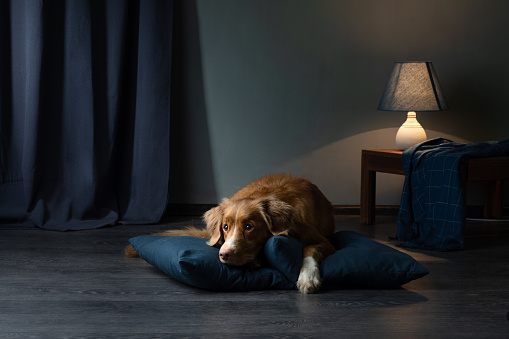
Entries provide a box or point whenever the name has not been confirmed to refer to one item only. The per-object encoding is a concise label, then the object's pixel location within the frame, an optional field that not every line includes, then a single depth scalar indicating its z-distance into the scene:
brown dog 2.45
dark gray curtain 3.90
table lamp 3.90
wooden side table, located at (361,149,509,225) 3.47
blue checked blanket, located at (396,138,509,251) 3.35
